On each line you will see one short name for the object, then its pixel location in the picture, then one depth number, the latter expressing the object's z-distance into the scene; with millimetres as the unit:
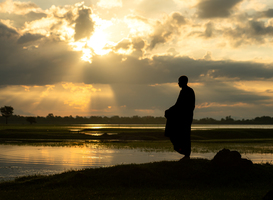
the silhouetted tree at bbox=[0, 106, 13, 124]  181250
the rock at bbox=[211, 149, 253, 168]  13477
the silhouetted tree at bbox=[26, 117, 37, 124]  181250
